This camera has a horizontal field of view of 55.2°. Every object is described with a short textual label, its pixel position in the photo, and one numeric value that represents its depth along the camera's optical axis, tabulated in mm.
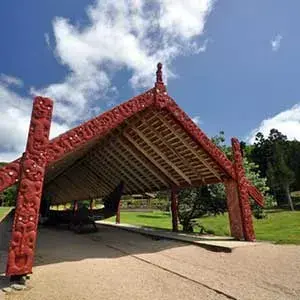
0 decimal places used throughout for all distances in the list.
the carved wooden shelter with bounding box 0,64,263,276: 5074
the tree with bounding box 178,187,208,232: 13805
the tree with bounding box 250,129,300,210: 30594
